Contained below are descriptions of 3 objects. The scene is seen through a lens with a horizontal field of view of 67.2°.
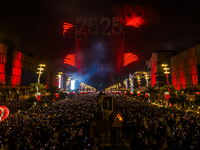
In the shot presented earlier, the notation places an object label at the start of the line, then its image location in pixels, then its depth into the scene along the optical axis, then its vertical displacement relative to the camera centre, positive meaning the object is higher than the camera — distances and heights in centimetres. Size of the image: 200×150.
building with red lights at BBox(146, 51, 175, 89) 7031 +1027
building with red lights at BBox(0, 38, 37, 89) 5364 +815
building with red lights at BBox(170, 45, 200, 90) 4397 +704
